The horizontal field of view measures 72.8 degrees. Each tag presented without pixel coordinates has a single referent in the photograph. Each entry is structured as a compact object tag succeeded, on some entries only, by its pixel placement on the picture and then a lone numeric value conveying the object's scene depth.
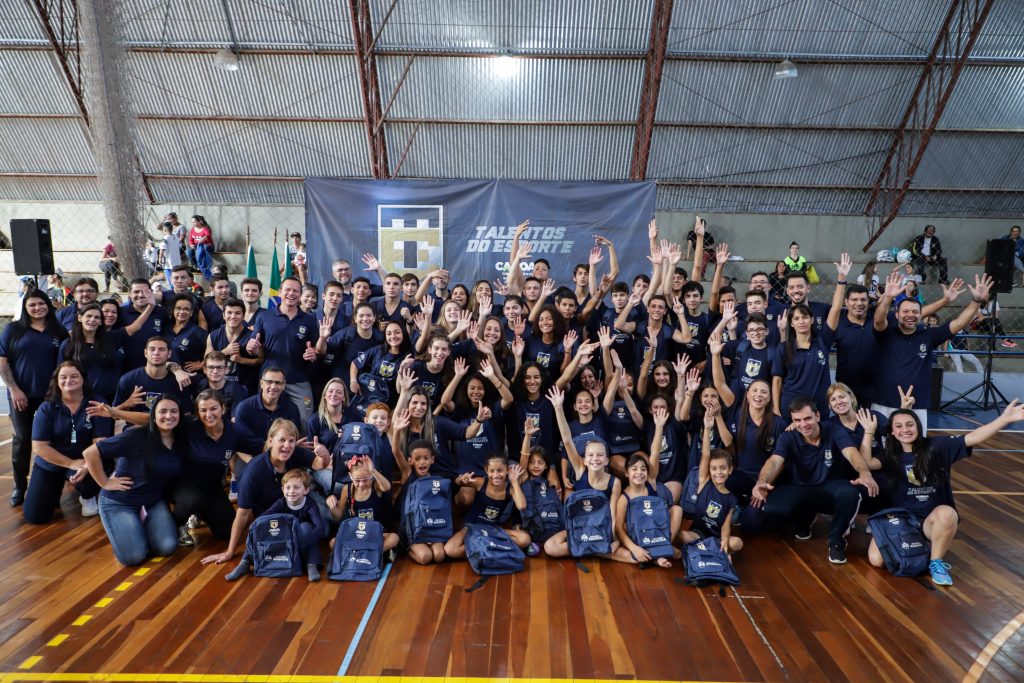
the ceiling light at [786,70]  14.74
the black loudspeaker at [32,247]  8.94
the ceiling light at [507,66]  15.25
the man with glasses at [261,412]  6.20
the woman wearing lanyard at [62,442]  6.16
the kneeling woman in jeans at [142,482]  5.58
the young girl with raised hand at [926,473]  5.57
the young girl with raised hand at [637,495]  5.66
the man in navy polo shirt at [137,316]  7.52
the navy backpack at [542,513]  5.91
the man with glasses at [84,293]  7.19
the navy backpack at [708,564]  5.29
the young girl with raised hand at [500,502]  5.83
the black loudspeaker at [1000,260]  10.70
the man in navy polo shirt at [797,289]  7.38
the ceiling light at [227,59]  14.81
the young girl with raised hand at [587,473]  5.76
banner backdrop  10.55
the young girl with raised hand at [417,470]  5.65
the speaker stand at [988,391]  11.47
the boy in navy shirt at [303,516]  5.41
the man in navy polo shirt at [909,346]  6.93
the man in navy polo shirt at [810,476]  5.90
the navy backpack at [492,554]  5.46
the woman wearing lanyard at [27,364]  6.82
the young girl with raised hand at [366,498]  5.66
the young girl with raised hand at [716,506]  5.75
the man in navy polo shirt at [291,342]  7.26
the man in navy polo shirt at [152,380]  6.47
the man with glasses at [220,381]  6.40
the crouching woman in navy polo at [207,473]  5.92
